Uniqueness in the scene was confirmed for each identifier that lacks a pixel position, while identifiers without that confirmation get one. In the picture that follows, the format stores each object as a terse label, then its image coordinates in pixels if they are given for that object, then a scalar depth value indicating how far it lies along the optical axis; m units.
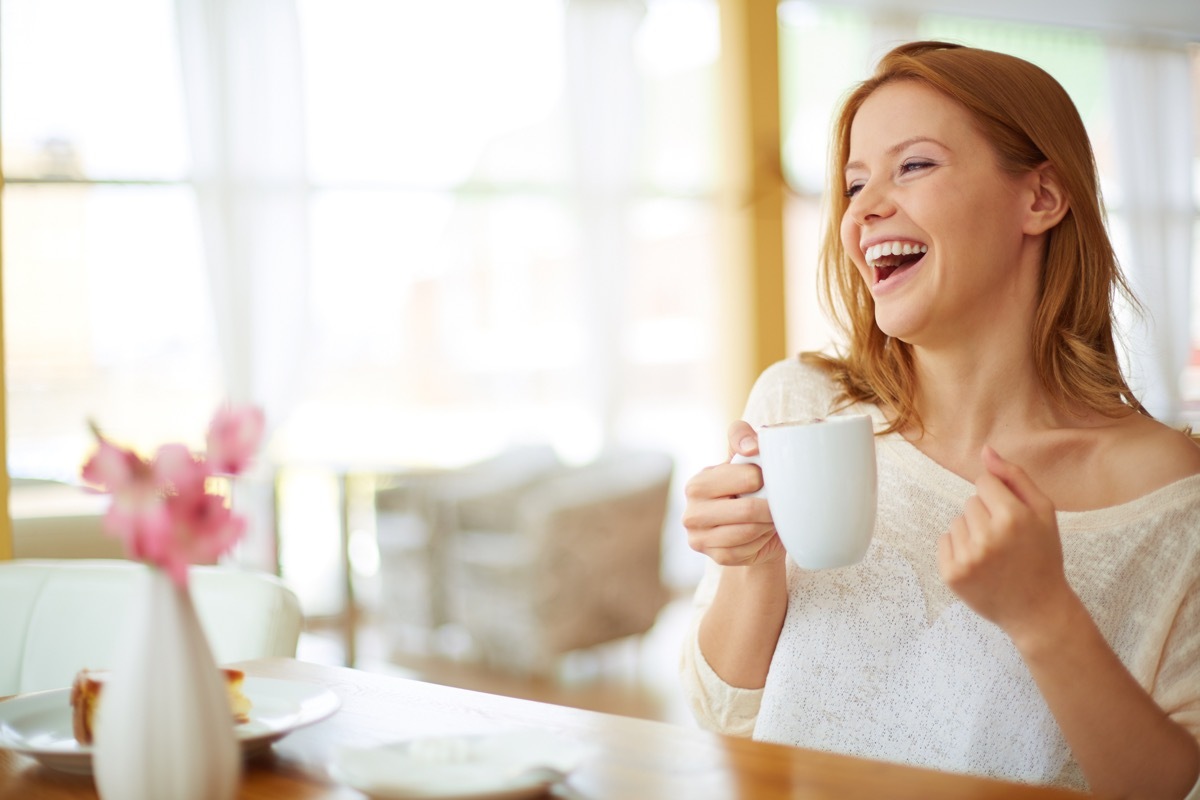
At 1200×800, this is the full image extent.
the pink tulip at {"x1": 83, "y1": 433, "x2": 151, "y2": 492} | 0.64
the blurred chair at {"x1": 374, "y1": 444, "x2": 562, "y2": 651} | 4.65
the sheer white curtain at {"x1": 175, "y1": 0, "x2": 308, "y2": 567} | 4.99
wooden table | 0.76
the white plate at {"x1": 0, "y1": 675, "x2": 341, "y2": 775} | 0.83
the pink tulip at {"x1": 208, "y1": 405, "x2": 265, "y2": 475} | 0.67
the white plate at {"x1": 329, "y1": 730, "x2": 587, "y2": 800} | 0.73
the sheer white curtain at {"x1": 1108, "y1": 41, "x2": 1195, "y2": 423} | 7.66
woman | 1.16
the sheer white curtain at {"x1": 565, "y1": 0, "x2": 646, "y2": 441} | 5.81
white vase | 0.66
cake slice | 0.84
